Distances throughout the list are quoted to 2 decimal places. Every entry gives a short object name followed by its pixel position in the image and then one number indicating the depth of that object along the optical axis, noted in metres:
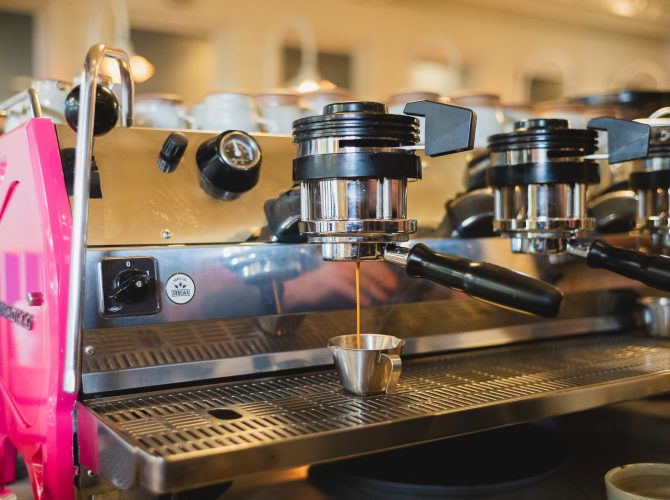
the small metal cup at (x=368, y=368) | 0.71
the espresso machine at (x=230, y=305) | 0.64
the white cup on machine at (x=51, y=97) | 0.88
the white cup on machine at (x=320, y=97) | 1.07
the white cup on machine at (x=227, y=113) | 0.97
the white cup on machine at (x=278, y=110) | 1.00
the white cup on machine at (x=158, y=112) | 0.97
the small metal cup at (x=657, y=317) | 1.05
